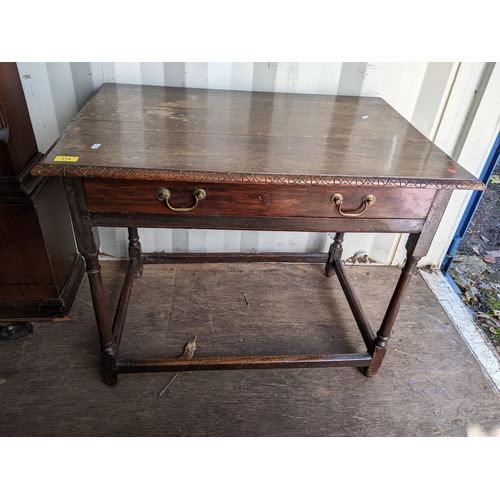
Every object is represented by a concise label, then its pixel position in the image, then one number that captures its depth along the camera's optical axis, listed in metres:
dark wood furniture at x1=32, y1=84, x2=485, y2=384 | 1.27
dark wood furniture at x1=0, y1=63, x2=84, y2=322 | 1.67
